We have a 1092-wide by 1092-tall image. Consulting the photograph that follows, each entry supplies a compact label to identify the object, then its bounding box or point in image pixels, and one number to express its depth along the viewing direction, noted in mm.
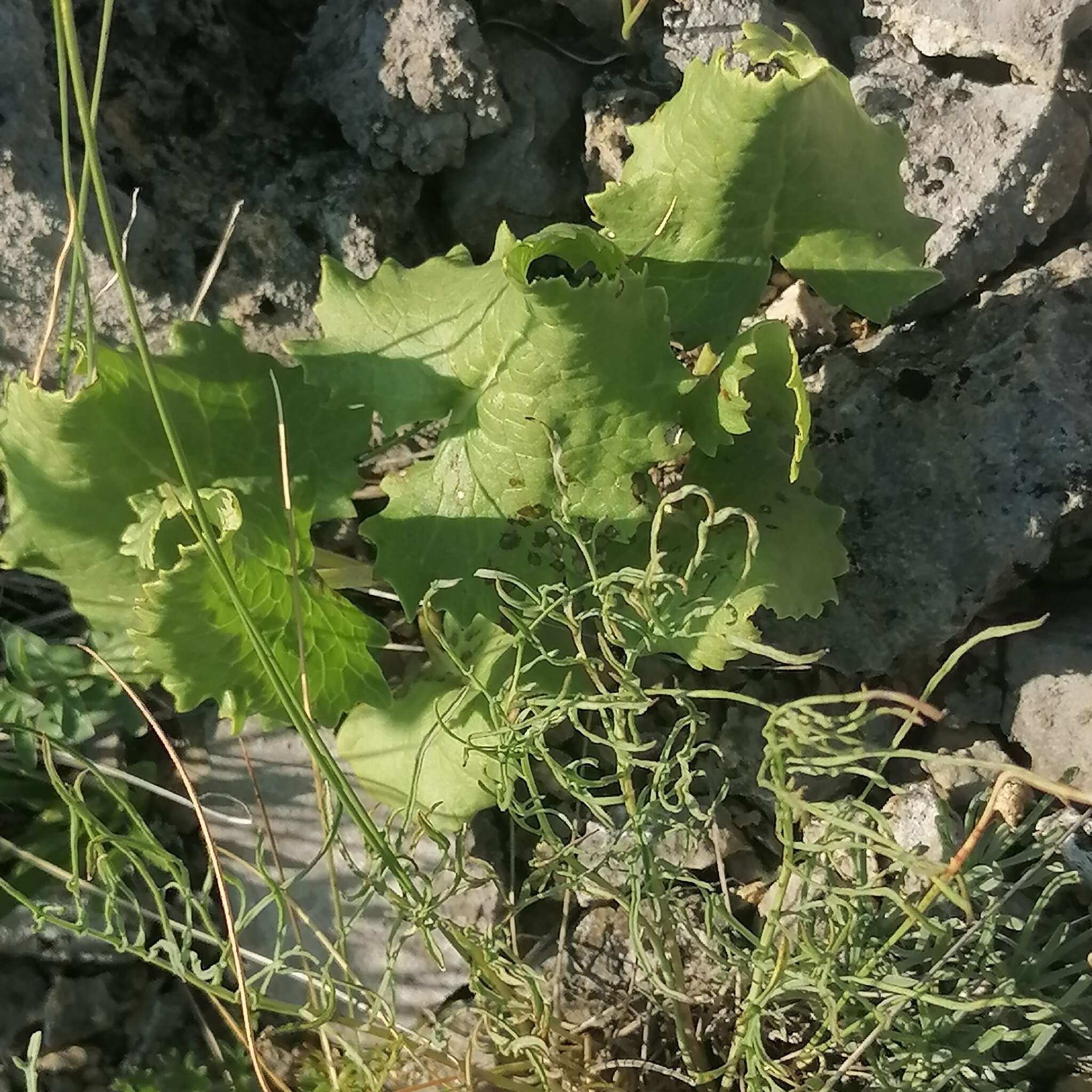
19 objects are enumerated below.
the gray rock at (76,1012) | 296
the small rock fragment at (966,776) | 297
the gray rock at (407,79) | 292
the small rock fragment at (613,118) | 314
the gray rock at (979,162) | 296
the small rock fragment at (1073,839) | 280
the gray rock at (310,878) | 310
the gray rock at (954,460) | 285
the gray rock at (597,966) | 297
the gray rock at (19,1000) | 294
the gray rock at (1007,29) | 297
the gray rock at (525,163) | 311
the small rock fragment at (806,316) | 315
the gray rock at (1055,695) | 291
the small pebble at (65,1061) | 295
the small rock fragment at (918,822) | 282
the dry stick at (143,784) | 289
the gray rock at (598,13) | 314
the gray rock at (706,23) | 305
